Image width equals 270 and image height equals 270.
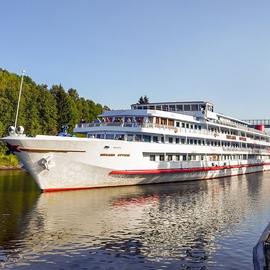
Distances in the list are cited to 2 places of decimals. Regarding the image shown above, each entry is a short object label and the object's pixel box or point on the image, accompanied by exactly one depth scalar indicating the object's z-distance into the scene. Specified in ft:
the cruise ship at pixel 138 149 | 122.52
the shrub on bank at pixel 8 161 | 272.90
